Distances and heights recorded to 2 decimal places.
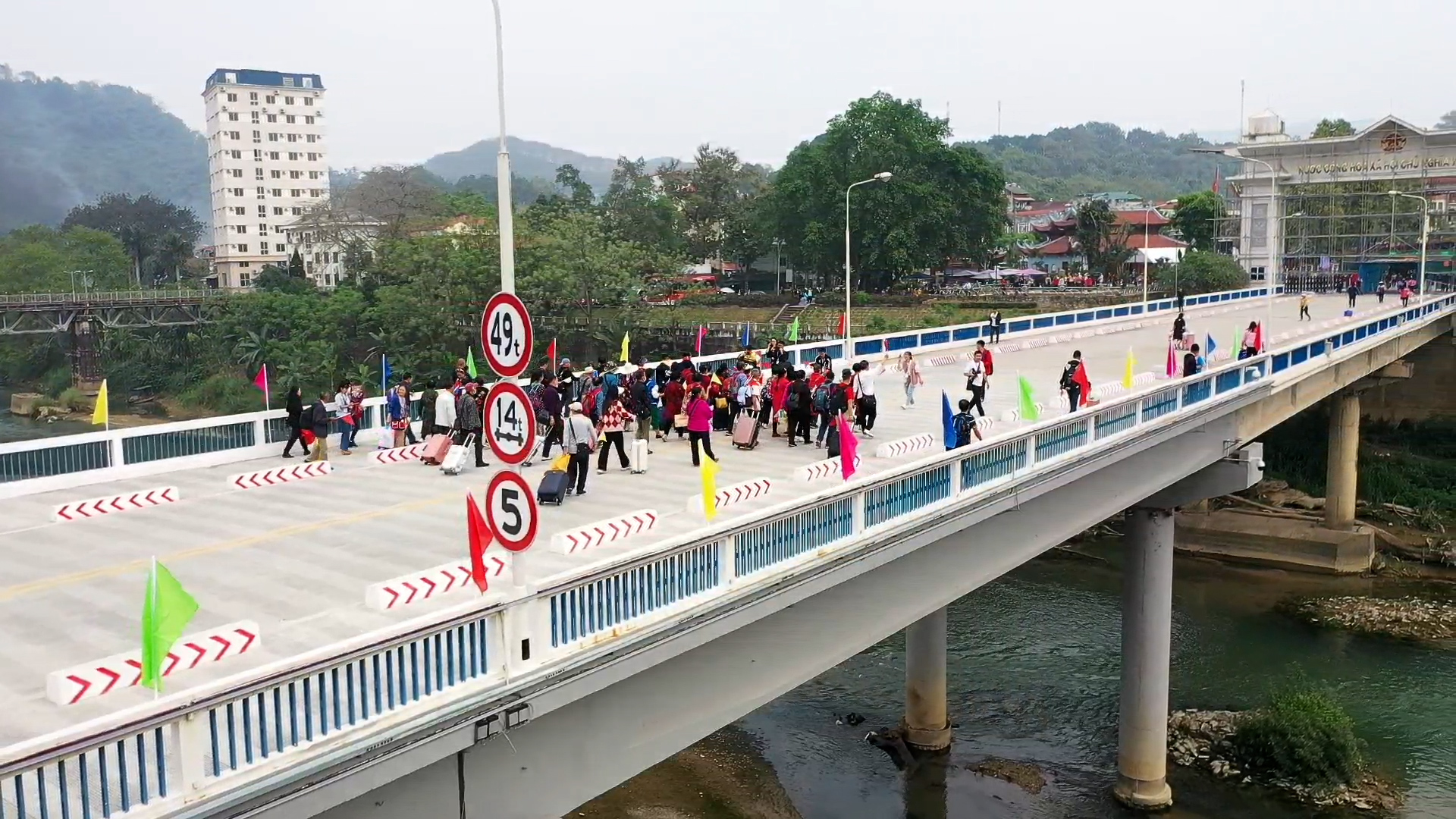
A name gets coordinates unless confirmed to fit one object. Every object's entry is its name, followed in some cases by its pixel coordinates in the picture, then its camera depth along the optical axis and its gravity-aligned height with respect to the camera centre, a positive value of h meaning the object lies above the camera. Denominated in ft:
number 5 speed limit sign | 31.22 -5.68
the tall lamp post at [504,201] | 33.78 +2.62
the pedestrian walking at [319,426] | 65.21 -6.96
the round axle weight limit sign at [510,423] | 31.68 -3.43
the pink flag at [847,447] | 51.34 -6.81
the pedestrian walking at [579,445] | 53.11 -6.85
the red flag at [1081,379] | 72.95 -5.77
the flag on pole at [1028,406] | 64.59 -6.47
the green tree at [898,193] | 250.37 +19.77
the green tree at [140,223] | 411.13 +27.69
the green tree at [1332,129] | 353.10 +44.52
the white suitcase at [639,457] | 61.00 -8.35
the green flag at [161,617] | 26.66 -7.28
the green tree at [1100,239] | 327.26 +12.33
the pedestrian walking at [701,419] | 59.62 -6.31
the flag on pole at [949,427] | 57.64 -6.73
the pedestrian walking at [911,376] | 85.81 -6.36
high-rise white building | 448.65 +52.12
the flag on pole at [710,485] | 40.93 -6.61
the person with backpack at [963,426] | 58.80 -6.86
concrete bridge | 26.45 -9.54
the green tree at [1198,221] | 341.21 +17.39
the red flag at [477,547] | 34.04 -7.16
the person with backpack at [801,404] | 69.67 -6.65
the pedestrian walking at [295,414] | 66.03 -6.38
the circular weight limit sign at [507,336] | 31.71 -1.12
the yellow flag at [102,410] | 59.11 -5.44
